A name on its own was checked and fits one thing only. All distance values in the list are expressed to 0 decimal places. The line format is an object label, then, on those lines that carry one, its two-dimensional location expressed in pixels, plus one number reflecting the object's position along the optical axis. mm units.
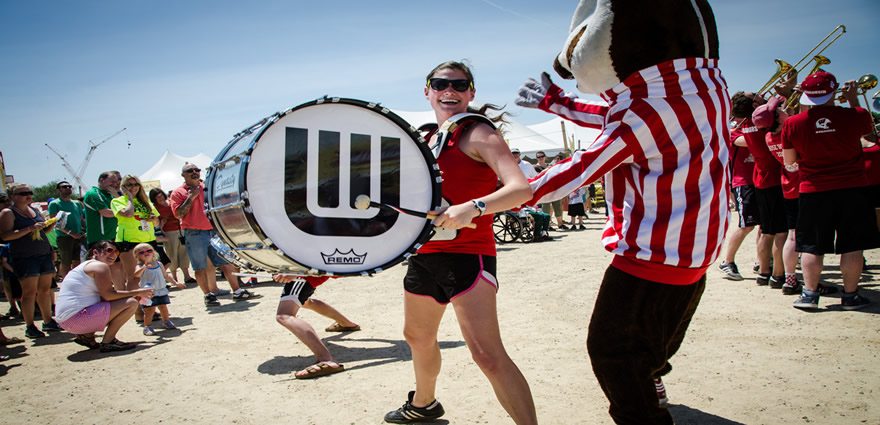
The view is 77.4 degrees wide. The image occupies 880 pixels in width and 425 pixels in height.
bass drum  2148
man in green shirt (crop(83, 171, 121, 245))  7219
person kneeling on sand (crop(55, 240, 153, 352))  5465
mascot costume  1993
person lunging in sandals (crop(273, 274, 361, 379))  4285
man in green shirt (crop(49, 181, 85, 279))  8289
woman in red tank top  2537
